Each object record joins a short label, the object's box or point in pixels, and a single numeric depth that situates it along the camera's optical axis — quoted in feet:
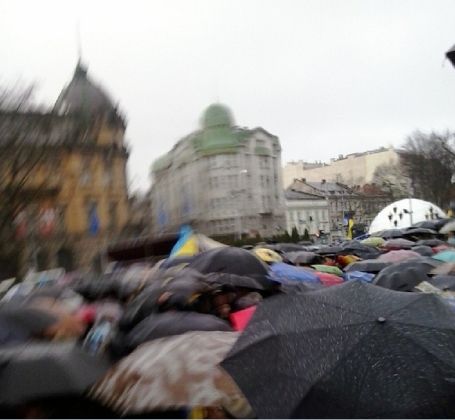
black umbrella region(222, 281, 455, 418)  9.51
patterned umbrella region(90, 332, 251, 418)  10.08
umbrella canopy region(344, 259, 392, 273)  28.81
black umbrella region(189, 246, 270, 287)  21.79
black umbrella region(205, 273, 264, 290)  17.55
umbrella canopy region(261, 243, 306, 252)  46.38
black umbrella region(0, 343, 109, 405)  9.94
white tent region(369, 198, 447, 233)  130.21
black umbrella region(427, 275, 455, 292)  19.78
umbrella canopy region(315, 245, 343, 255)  44.38
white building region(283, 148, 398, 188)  328.70
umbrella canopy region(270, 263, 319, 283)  22.20
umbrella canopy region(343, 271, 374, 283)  24.89
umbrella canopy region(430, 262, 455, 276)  23.84
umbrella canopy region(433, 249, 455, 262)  31.60
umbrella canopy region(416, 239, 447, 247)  45.73
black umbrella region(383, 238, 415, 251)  45.53
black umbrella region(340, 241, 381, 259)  41.21
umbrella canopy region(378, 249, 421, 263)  31.67
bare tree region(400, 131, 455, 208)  165.83
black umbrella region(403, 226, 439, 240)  66.03
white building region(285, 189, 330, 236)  286.46
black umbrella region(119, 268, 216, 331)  14.98
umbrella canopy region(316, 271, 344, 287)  24.32
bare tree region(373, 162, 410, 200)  197.88
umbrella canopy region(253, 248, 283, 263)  31.91
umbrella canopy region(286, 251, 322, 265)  35.22
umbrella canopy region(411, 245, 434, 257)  37.20
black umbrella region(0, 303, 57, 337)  13.34
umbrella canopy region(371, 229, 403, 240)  66.34
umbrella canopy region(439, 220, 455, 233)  63.87
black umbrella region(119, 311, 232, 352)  12.69
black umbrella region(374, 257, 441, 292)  21.17
